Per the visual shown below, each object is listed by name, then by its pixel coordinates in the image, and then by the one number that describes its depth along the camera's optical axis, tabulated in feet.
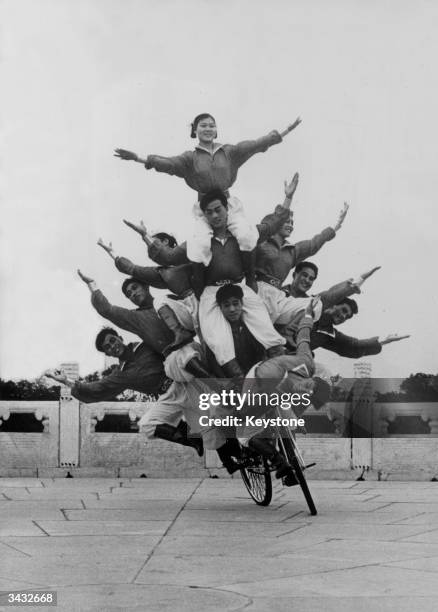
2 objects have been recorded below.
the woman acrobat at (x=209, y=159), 29.53
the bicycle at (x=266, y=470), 21.56
